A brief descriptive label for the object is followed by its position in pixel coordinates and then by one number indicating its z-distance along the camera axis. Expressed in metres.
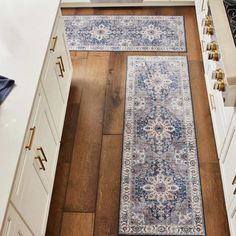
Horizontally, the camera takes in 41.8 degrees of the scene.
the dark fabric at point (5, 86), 1.33
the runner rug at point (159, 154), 1.77
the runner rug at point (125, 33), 2.79
